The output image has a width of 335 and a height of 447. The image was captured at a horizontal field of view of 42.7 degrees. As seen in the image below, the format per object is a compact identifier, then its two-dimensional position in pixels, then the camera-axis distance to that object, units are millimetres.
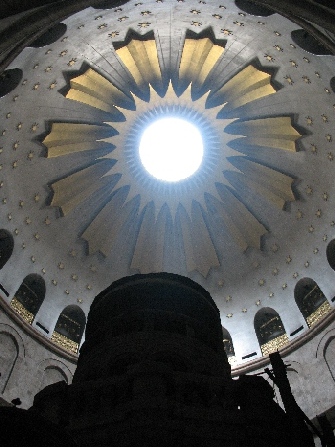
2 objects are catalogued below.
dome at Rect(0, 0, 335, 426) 16156
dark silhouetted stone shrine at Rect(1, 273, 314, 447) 7743
